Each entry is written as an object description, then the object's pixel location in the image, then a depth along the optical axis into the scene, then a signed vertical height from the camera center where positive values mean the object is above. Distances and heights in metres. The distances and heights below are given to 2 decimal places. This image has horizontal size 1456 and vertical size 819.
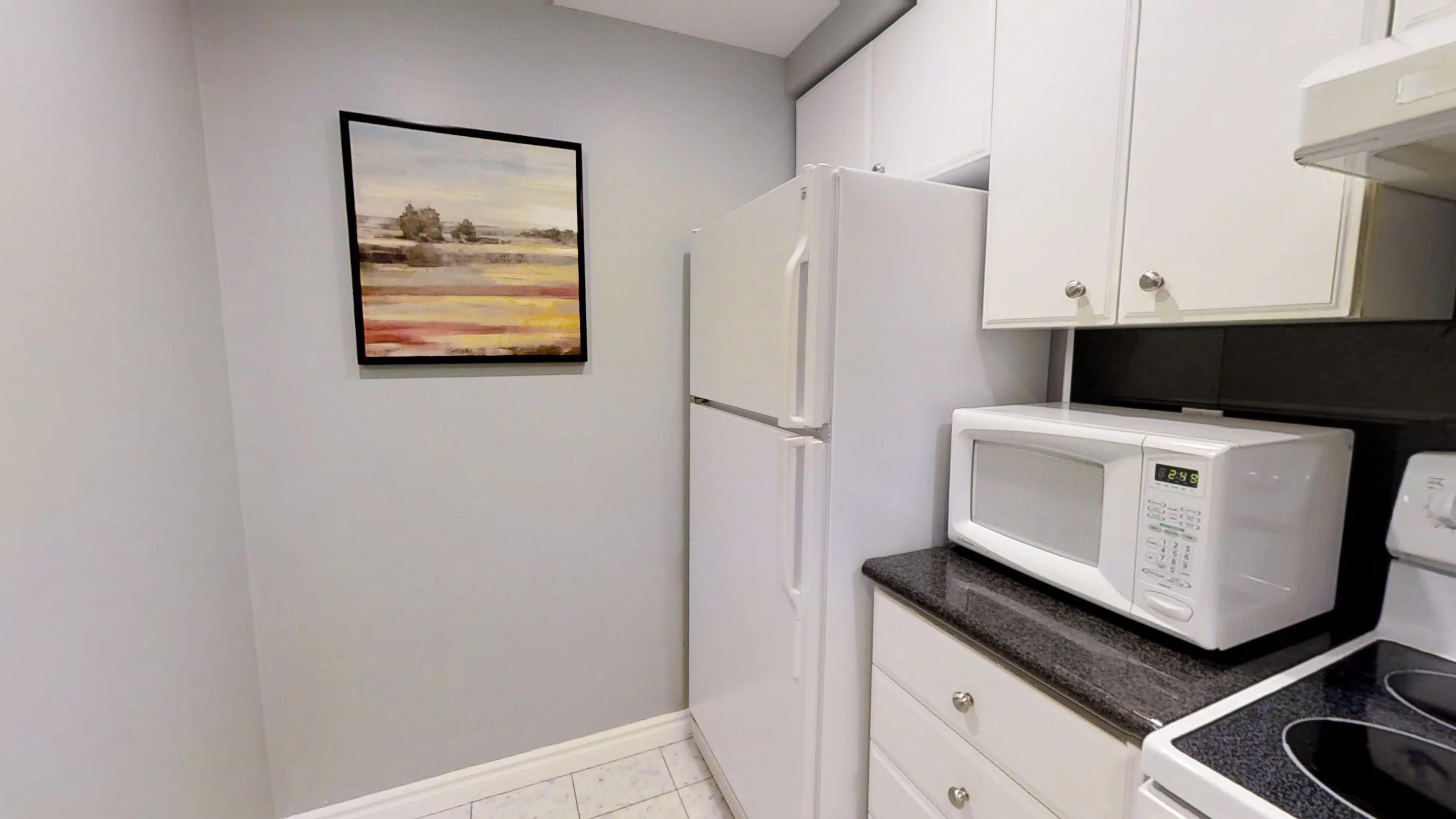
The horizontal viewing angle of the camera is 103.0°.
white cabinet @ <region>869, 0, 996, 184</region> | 1.33 +0.64
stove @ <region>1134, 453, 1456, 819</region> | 0.64 -0.49
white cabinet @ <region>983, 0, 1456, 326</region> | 0.81 +0.28
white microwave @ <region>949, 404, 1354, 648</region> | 0.86 -0.27
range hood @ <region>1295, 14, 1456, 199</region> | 0.58 +0.26
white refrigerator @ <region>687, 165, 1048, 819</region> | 1.22 -0.13
